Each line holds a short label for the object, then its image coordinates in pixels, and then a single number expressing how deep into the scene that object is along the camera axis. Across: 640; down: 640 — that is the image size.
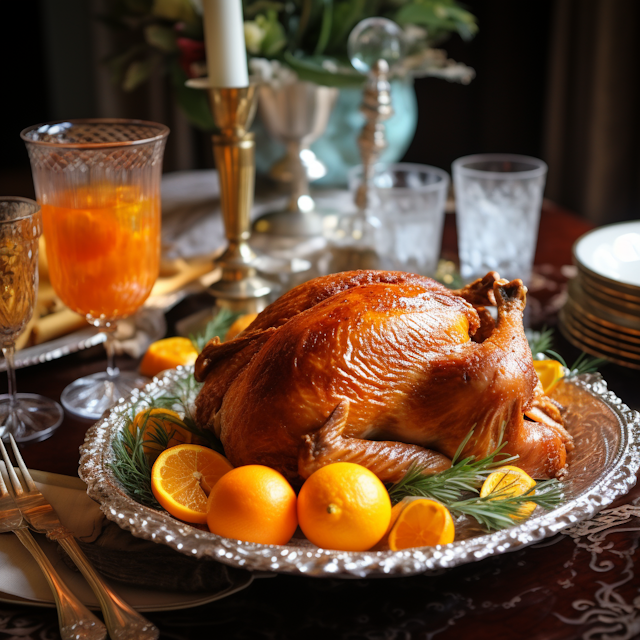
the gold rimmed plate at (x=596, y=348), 1.39
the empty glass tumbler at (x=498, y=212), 1.79
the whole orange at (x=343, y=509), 0.80
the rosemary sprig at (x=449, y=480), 0.91
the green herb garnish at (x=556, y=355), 1.23
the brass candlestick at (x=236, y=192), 1.50
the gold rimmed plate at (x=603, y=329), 1.39
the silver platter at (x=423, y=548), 0.75
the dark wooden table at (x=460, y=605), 0.77
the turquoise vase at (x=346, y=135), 2.20
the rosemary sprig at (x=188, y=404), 1.05
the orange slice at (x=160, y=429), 1.03
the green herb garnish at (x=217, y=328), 1.40
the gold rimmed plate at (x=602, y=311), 1.40
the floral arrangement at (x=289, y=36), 1.90
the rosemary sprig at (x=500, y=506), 0.85
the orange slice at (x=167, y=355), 1.35
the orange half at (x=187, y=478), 0.88
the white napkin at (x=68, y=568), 0.79
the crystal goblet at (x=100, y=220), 1.26
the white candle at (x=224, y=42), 1.43
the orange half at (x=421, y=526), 0.81
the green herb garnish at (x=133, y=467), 0.93
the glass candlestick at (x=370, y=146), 1.73
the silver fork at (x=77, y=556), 0.75
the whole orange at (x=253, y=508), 0.82
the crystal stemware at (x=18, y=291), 1.12
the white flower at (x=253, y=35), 1.82
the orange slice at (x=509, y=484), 0.89
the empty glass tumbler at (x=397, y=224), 1.74
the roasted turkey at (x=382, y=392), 0.89
